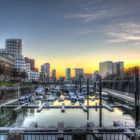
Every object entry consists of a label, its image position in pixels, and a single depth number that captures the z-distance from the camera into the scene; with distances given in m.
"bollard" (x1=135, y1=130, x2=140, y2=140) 6.69
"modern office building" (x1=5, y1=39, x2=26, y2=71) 94.12
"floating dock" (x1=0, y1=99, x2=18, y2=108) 28.47
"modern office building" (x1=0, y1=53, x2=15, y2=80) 66.56
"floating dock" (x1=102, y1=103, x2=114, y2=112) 26.01
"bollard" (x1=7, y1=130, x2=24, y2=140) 6.08
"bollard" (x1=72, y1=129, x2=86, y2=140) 6.36
